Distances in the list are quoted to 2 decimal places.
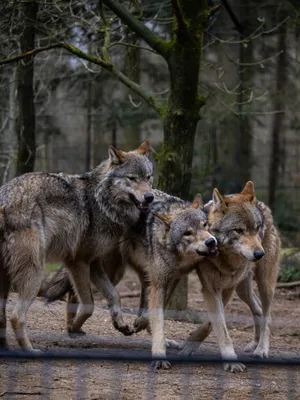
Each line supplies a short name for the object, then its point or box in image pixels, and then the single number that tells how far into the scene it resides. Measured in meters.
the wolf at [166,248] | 10.16
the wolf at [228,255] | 10.17
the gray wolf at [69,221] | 10.12
